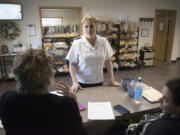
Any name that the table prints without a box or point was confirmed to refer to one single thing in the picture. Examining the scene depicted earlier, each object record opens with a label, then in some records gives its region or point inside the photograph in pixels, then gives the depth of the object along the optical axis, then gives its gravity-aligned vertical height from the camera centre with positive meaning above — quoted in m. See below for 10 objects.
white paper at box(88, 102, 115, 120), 1.24 -0.59
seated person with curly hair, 0.82 -0.34
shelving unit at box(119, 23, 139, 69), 5.11 -0.11
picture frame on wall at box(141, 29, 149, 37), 5.63 +0.35
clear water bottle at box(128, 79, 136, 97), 1.56 -0.47
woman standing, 1.81 -0.19
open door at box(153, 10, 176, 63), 6.05 +0.37
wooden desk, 1.31 -0.58
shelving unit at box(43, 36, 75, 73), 4.61 -0.20
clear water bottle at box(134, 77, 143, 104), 1.50 -0.50
